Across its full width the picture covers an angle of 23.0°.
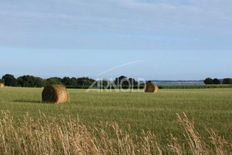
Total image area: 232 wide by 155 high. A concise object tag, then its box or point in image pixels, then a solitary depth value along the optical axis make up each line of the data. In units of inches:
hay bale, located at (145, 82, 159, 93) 1943.9
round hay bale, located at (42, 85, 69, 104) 1191.4
